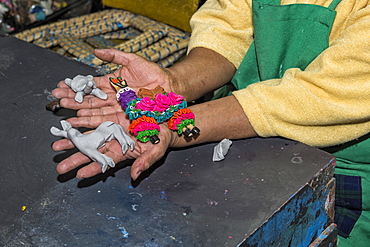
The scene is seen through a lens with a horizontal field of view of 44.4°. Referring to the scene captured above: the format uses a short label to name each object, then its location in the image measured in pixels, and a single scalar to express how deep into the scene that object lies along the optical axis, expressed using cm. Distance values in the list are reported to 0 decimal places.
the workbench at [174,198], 67
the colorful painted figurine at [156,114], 79
